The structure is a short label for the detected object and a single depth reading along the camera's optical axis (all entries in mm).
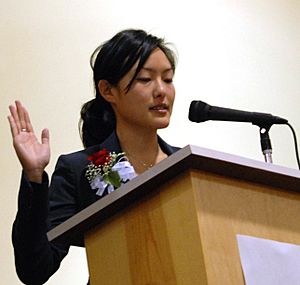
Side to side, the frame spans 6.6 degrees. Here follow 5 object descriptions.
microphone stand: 4617
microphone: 4609
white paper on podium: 4212
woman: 4526
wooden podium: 4201
